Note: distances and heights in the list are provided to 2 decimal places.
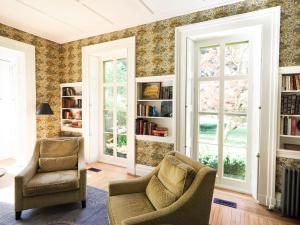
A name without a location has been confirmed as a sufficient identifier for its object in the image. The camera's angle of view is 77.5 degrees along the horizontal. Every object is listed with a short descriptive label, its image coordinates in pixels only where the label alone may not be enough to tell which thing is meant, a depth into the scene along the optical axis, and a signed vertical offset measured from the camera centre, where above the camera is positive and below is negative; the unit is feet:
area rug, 7.29 -4.44
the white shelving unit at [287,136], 8.03 -1.21
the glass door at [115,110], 14.24 -0.16
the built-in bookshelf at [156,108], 10.98 +0.00
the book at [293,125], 8.18 -0.73
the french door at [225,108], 10.05 +0.01
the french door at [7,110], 14.53 -0.19
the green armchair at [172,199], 5.11 -2.80
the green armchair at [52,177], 7.39 -2.99
